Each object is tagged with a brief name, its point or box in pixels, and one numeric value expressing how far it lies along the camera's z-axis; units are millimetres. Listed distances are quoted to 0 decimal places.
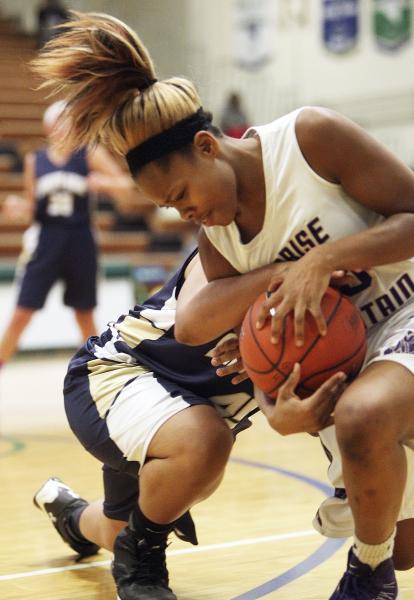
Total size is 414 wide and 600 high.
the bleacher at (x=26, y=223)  11430
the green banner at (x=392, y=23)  12578
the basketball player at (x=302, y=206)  2232
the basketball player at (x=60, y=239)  6723
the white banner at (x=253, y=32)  14281
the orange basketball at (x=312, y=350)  2287
